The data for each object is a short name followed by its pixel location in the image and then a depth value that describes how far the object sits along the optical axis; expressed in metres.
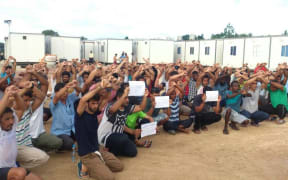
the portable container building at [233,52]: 24.30
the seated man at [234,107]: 7.08
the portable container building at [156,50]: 28.33
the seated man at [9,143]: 3.20
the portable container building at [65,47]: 25.28
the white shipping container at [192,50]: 28.11
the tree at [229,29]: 75.14
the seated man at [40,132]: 4.60
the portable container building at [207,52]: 26.56
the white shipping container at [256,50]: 22.09
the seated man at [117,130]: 4.82
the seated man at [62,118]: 5.01
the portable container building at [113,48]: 28.02
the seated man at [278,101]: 7.91
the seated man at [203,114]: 6.74
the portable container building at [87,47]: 30.77
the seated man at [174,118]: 6.48
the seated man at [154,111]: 6.11
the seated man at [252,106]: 7.46
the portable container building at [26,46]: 23.62
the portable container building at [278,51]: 20.60
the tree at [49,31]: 83.46
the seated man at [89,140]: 3.94
